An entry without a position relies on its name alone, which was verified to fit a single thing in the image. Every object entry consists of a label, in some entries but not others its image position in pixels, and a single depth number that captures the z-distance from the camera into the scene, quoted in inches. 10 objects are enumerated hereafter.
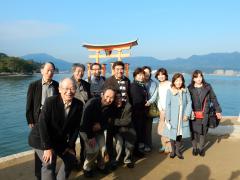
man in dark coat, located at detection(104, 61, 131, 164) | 120.7
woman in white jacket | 144.7
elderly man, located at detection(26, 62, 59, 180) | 101.2
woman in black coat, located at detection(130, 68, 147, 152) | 131.4
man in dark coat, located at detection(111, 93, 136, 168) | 118.5
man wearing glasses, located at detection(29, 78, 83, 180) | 79.4
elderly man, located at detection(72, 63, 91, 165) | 114.6
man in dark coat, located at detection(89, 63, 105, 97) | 133.4
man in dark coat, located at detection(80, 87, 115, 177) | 104.7
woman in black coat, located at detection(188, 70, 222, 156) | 142.9
